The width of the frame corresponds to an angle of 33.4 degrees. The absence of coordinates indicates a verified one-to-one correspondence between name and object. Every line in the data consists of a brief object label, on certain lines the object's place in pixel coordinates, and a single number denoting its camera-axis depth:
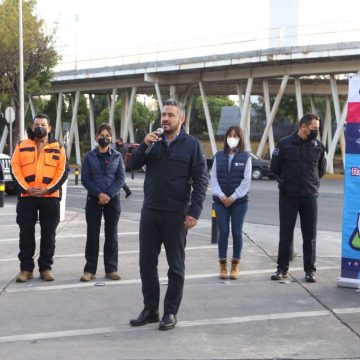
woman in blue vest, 7.41
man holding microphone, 5.36
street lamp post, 26.64
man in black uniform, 7.19
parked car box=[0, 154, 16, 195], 19.59
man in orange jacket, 7.28
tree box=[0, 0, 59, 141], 31.11
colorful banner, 6.86
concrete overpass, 30.89
